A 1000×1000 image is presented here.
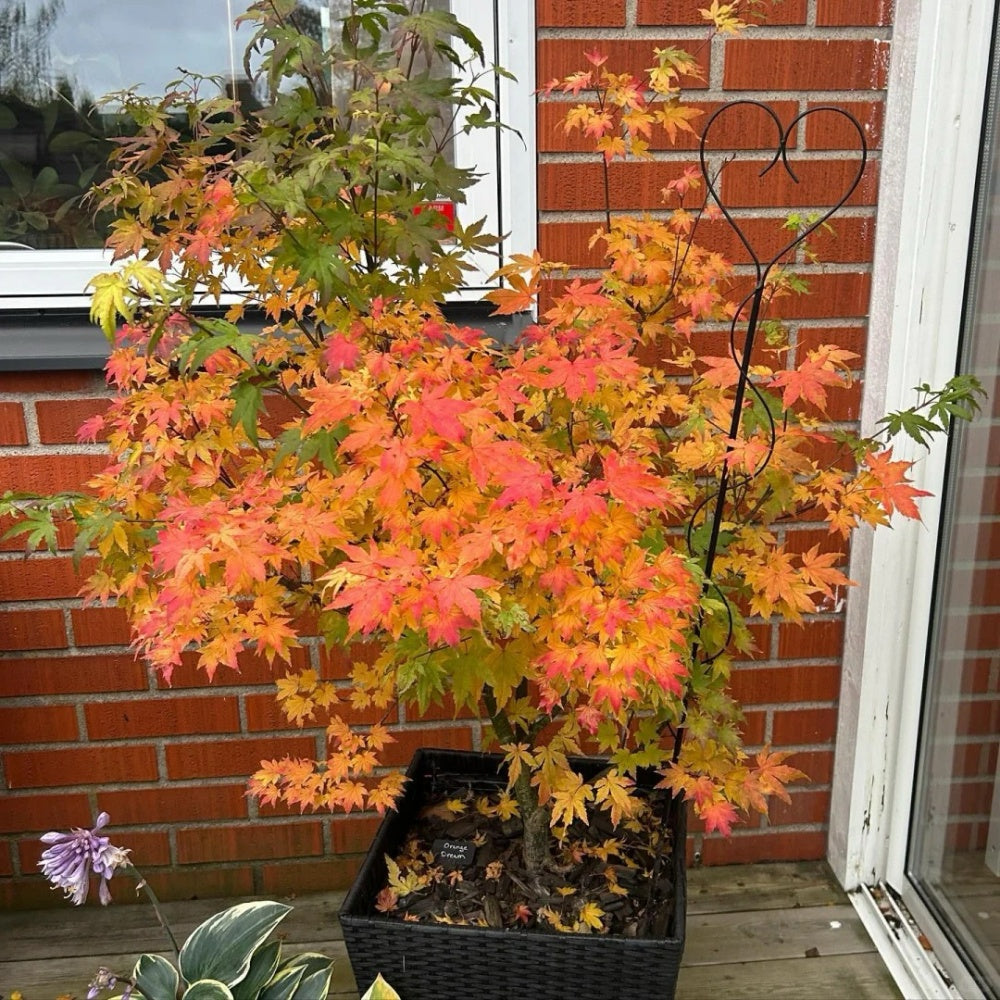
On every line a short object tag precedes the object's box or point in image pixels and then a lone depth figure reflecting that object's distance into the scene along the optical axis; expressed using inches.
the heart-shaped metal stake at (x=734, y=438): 57.2
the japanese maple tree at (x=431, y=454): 51.1
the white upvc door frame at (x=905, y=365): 72.1
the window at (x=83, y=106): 76.1
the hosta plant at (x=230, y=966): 63.8
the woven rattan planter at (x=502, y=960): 62.8
